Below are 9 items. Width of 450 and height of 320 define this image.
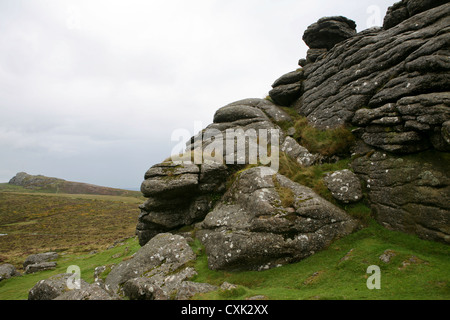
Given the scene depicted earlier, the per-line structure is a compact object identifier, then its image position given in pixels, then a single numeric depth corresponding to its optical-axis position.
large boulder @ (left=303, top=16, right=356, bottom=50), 30.33
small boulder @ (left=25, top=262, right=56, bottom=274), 27.06
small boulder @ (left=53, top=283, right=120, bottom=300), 10.79
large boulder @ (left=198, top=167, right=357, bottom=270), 14.17
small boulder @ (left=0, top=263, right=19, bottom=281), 24.34
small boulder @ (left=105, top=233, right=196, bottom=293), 15.60
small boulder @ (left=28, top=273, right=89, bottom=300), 13.51
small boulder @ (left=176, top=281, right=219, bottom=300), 11.31
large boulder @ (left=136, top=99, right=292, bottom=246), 20.75
